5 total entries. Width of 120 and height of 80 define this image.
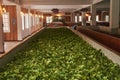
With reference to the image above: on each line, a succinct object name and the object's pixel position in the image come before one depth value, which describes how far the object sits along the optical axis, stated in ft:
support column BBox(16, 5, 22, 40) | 22.79
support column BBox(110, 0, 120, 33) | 18.02
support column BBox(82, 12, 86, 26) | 40.99
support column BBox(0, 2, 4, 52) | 14.17
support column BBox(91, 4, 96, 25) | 26.34
